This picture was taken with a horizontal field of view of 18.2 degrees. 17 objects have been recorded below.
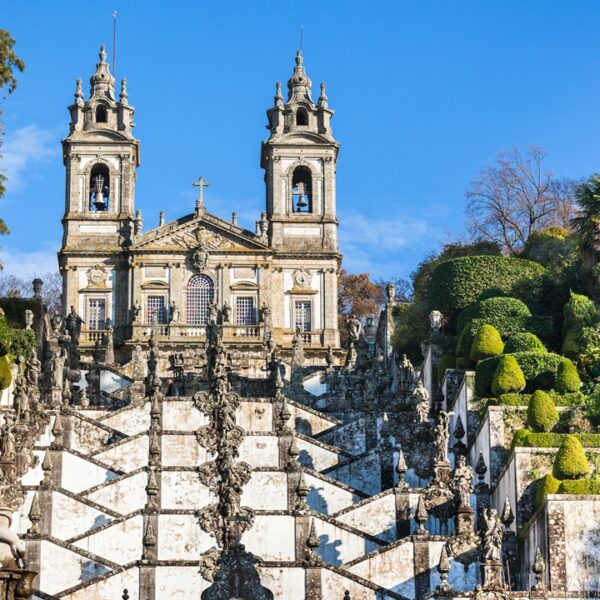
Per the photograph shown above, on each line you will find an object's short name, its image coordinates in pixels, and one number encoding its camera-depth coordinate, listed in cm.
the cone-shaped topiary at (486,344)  5347
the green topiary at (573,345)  5309
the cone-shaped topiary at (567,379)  4978
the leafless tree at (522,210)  7631
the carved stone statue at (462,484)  4319
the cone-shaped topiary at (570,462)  4375
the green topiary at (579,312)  5447
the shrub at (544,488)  4327
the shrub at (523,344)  5372
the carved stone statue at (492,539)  3706
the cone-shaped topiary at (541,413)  4709
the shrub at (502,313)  5659
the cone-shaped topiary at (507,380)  4988
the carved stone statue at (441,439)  4656
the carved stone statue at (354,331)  6706
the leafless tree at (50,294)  8512
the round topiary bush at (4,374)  5284
